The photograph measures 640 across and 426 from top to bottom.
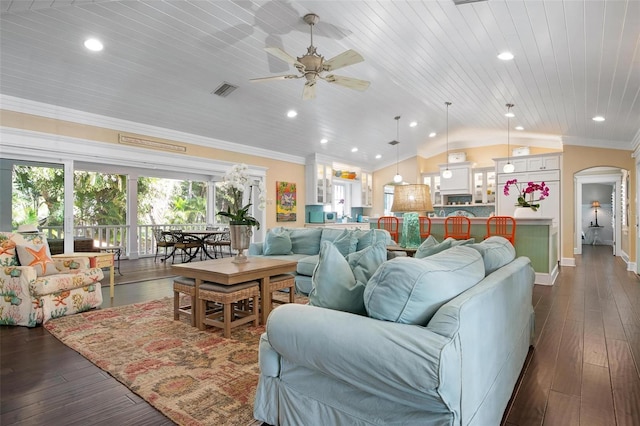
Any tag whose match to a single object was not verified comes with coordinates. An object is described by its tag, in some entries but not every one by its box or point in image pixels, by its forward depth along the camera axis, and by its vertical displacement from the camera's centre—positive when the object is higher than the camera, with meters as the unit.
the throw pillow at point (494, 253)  2.08 -0.26
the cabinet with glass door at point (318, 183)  9.05 +0.77
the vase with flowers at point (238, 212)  3.38 +0.00
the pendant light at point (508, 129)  6.42 +1.91
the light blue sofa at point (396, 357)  1.19 -0.56
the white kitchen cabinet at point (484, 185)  9.58 +0.74
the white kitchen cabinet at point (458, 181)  9.78 +0.89
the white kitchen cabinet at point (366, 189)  10.77 +0.74
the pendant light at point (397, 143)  7.87 +1.88
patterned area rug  1.91 -1.05
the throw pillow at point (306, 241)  4.91 -0.41
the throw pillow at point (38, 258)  3.53 -0.46
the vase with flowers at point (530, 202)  5.10 +0.15
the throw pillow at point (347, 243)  4.13 -0.37
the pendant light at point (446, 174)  7.79 +0.85
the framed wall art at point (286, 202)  8.51 +0.26
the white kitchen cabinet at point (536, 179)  8.03 +0.80
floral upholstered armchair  3.29 -0.69
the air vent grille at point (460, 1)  3.04 +1.88
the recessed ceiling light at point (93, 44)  3.99 +1.96
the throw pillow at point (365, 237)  4.21 -0.31
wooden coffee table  3.04 -0.55
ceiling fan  3.41 +1.51
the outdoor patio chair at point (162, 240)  7.49 -0.62
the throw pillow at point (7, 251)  3.42 -0.38
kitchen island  5.35 -0.49
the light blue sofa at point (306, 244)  4.24 -0.43
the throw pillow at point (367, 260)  1.74 -0.25
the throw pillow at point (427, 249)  2.24 -0.24
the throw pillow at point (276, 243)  4.77 -0.42
